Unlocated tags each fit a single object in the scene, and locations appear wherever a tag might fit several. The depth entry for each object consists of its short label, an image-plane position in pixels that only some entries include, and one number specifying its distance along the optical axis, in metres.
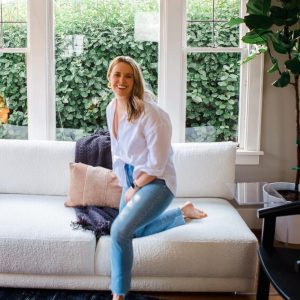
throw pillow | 2.65
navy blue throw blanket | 2.37
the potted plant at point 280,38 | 2.72
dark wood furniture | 1.65
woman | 2.10
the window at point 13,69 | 3.26
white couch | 2.24
